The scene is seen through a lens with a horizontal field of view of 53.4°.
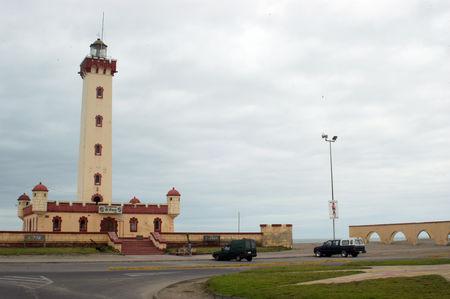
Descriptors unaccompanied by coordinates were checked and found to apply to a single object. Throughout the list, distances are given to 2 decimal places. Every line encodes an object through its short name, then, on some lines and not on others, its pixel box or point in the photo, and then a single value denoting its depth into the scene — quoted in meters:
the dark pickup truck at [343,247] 38.41
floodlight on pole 43.47
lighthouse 53.34
